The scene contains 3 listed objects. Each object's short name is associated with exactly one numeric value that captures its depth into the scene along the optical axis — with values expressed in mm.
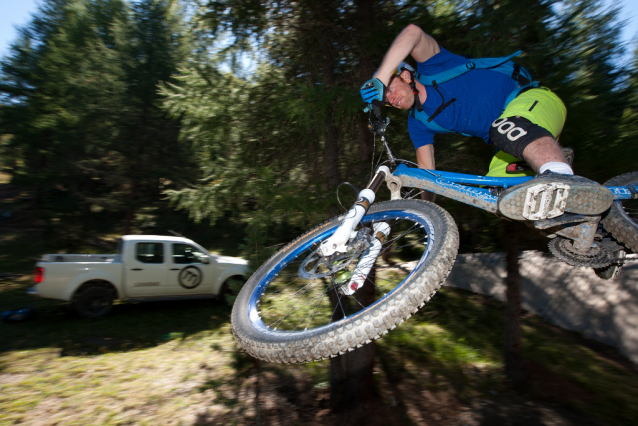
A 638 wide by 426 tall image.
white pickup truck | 8766
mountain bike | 1991
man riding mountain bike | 2174
